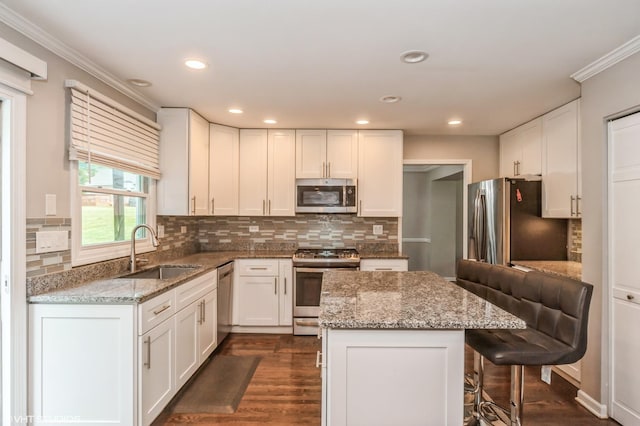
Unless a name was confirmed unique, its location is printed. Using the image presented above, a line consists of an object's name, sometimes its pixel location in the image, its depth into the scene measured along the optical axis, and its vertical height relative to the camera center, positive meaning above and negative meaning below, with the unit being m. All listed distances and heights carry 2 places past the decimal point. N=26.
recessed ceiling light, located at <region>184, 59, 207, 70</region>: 2.21 +1.00
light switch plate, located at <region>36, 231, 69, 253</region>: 1.91 -0.18
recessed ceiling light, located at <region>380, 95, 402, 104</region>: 2.87 +0.99
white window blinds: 2.16 +0.59
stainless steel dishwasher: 3.25 -0.90
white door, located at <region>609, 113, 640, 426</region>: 2.03 -0.34
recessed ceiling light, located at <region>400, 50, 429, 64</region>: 2.06 +0.99
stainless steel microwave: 3.90 +0.20
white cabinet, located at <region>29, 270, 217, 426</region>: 1.82 -0.83
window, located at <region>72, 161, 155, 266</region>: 2.26 +0.01
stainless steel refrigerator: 3.20 -0.14
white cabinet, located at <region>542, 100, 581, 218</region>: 2.89 +0.46
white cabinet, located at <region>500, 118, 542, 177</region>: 3.41 +0.69
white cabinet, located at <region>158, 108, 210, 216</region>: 3.25 +0.50
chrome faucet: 2.58 -0.28
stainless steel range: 3.63 -0.79
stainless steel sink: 2.90 -0.52
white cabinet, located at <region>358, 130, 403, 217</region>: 3.97 +0.51
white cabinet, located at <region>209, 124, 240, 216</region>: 3.77 +0.50
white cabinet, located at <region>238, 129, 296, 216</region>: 3.99 +0.48
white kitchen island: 1.43 -0.70
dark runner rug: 2.33 -1.36
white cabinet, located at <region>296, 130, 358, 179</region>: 3.97 +0.69
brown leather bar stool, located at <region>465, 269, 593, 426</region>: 1.57 -0.62
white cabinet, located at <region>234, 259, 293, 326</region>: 3.68 -0.89
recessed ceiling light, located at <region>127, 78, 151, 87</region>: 2.56 +1.01
